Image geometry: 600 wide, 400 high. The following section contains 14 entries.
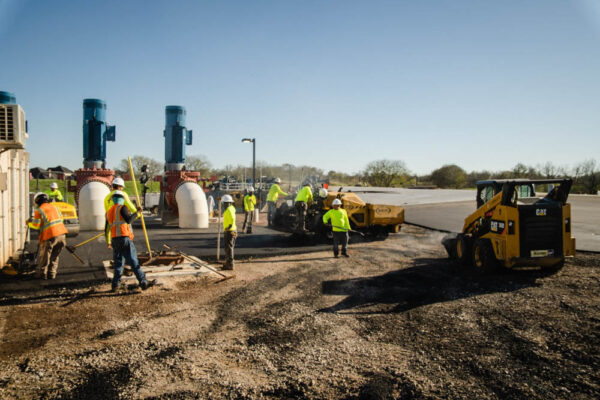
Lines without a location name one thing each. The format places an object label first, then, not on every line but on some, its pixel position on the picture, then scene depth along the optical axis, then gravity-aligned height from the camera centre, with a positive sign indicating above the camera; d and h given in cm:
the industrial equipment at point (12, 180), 644 +23
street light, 2165 +252
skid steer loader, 781 -75
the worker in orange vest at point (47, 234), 760 -84
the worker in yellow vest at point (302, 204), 1314 -43
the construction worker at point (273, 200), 1577 -36
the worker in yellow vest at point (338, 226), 1041 -91
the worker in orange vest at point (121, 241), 688 -88
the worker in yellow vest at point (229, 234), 882 -97
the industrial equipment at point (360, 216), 1323 -82
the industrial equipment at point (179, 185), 1583 +23
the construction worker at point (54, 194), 1316 -13
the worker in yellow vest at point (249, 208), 1480 -64
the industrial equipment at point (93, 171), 1470 +75
